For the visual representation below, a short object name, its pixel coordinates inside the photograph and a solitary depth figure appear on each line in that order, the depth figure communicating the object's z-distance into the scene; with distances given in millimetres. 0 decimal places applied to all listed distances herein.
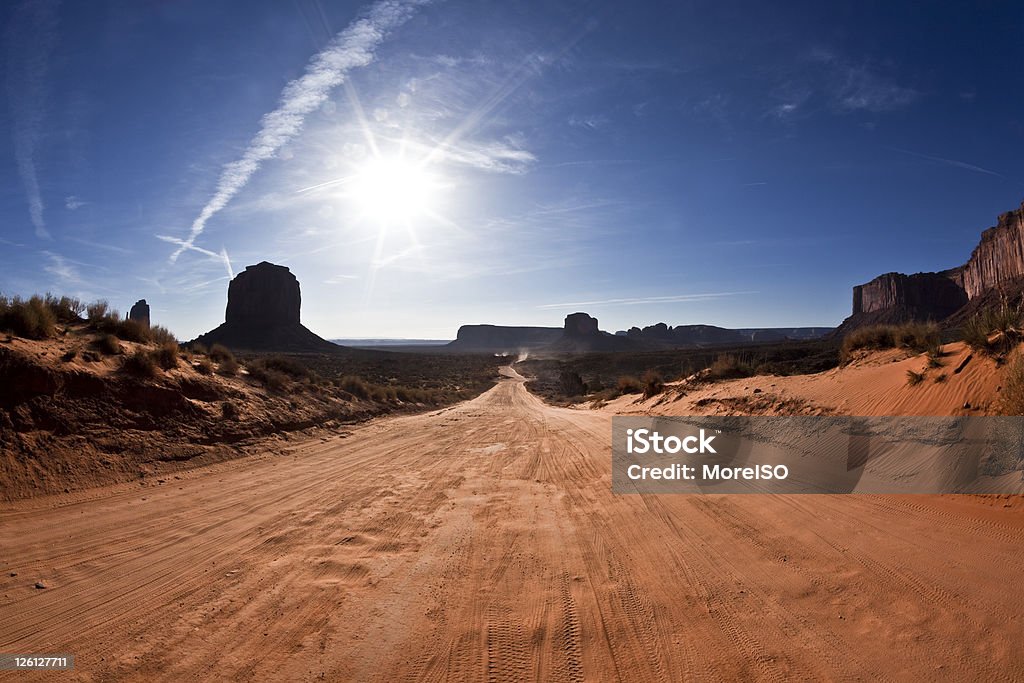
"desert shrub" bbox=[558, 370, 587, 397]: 31372
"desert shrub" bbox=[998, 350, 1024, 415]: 5730
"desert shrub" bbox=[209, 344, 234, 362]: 13504
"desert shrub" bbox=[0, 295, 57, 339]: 8383
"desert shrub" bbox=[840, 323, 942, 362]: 10094
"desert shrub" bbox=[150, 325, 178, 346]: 11383
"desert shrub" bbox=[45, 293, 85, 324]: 10438
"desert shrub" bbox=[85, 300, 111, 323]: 10805
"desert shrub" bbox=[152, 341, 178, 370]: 10211
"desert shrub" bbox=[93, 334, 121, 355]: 9375
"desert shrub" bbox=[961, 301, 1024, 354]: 6762
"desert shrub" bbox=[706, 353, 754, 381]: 14645
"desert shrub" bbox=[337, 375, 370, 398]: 17884
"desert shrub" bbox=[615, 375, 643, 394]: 19652
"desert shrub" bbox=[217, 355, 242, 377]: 12484
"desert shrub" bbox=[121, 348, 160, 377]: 9206
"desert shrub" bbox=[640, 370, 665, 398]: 16375
